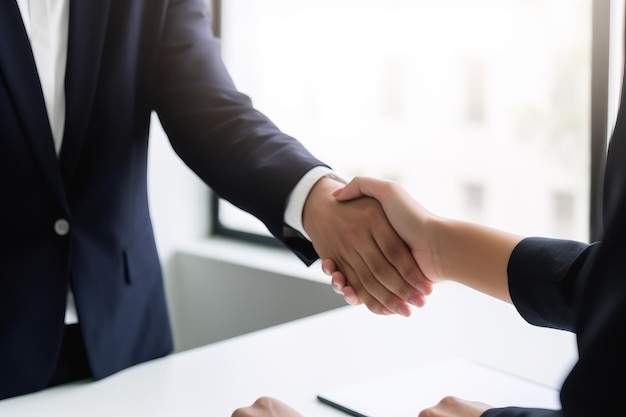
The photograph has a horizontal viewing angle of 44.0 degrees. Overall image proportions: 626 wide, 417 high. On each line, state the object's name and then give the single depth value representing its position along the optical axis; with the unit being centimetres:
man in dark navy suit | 135
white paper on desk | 112
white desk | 115
